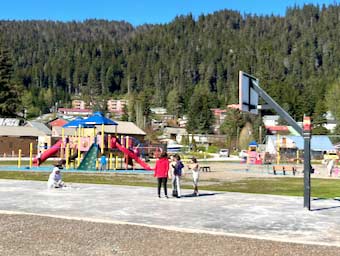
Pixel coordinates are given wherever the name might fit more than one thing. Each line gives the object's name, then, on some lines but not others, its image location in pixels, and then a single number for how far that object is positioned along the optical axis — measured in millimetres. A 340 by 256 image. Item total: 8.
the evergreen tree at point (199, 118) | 142000
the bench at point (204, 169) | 37562
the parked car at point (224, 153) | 84812
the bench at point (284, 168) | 34812
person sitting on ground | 20750
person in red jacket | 17719
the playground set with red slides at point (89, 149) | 34938
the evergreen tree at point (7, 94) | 92438
